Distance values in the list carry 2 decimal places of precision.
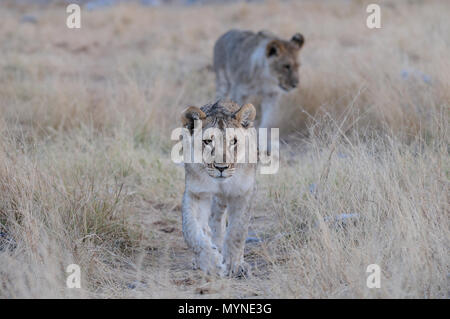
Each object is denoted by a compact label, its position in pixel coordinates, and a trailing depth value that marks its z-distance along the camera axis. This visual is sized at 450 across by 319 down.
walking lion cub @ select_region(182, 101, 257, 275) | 10.05
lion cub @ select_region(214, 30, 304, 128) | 20.19
